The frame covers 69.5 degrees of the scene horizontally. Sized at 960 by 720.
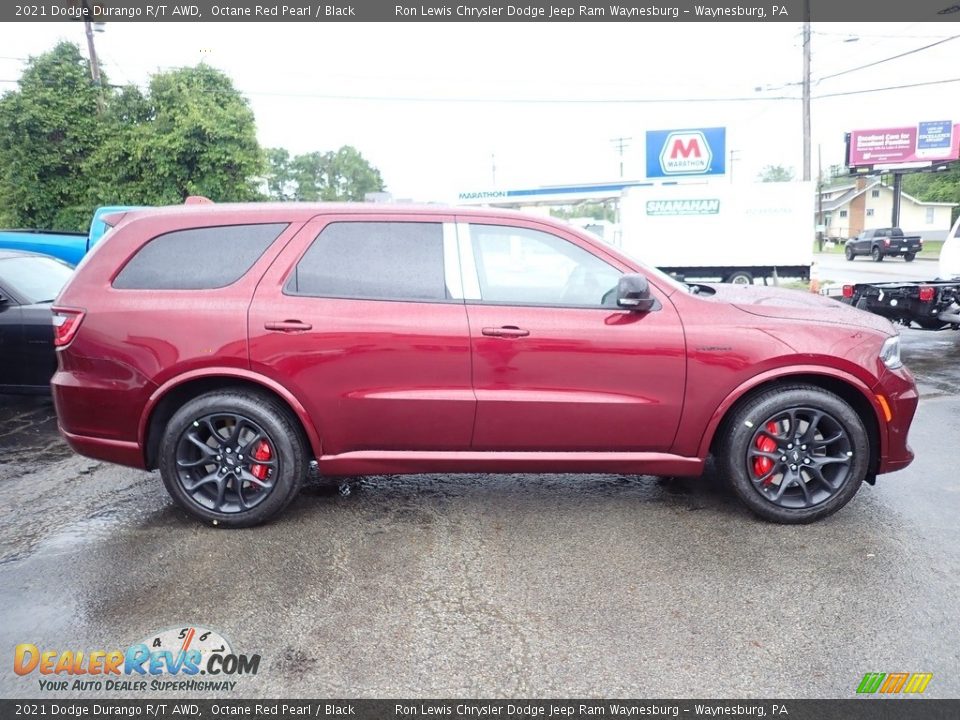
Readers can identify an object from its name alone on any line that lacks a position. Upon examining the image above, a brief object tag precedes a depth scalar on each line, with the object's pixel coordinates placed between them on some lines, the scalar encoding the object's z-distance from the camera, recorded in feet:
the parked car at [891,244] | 114.83
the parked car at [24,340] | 20.44
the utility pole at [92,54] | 65.24
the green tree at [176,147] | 59.77
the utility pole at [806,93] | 93.97
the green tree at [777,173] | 407.05
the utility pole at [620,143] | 220.43
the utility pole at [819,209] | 174.60
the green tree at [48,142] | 60.70
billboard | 139.64
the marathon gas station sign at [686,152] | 100.94
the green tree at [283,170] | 276.41
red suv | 12.35
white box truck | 68.69
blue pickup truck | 30.45
